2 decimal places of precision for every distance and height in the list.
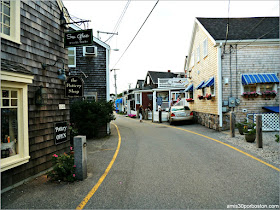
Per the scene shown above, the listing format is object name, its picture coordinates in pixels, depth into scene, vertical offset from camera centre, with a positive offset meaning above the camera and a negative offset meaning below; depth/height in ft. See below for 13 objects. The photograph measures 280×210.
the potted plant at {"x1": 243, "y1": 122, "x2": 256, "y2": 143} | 28.26 -3.97
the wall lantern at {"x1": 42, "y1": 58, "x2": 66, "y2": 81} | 21.47 +3.25
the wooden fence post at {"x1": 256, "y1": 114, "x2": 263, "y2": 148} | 25.33 -3.25
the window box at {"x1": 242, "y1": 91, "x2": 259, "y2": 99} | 39.38 +1.79
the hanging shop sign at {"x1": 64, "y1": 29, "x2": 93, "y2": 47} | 22.30 +7.22
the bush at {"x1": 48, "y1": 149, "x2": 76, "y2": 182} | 16.02 -5.08
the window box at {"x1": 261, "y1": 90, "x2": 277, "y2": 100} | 39.38 +1.77
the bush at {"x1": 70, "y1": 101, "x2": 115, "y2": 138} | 36.55 -1.96
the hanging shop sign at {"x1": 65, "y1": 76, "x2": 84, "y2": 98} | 22.74 +2.00
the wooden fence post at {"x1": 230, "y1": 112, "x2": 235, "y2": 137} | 33.24 -3.29
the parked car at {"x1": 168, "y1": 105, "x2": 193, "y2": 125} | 53.62 -2.57
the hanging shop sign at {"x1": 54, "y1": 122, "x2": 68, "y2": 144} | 20.86 -2.79
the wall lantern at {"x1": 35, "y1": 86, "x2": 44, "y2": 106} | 17.71 +0.84
